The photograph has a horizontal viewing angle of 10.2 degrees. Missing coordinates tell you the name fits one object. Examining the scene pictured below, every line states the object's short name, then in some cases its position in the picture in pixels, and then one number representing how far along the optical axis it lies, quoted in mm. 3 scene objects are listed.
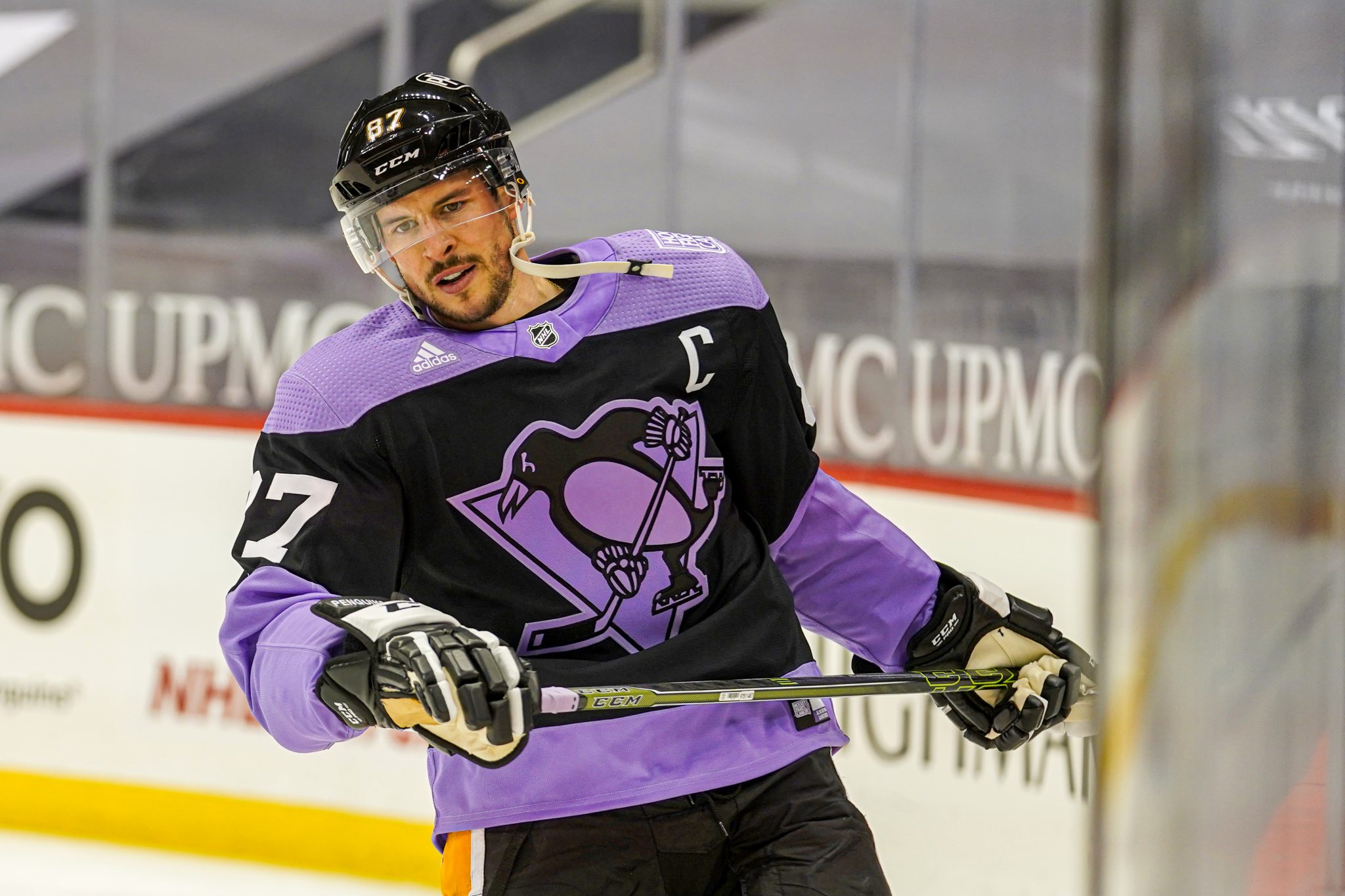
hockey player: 8632
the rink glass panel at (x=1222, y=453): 4109
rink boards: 12567
